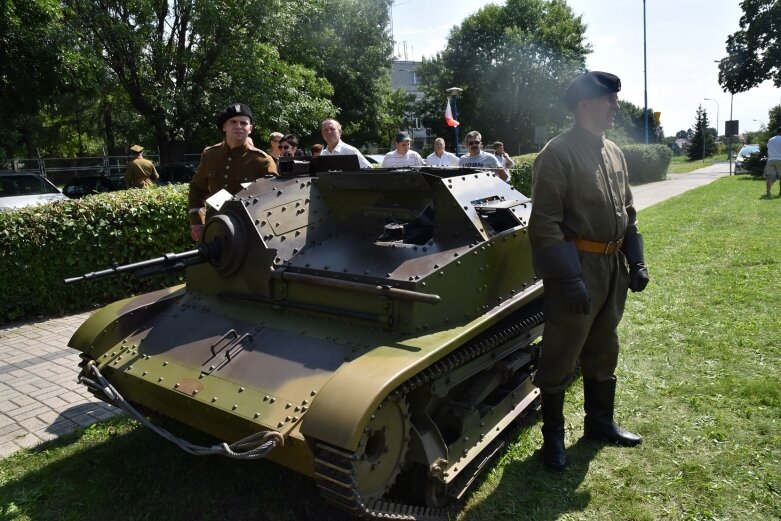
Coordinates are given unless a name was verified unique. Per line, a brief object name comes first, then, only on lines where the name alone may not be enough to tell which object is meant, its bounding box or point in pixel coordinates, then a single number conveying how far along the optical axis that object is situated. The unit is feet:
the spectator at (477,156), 30.66
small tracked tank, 10.23
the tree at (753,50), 132.67
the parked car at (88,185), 53.01
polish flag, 49.12
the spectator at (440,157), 31.62
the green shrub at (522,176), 52.80
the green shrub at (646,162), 89.76
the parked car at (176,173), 53.93
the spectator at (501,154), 37.18
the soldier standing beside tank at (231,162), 17.38
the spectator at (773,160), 53.42
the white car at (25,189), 37.55
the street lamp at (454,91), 53.63
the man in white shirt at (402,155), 27.89
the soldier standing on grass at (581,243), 12.10
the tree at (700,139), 185.87
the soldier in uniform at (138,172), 40.42
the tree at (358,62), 90.79
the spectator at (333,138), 25.00
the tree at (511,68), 134.72
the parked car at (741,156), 102.06
